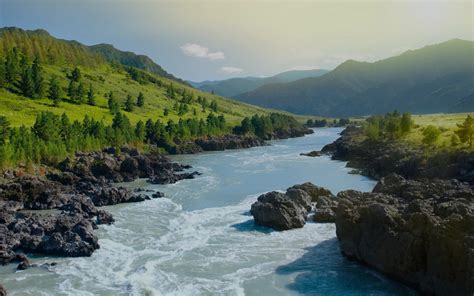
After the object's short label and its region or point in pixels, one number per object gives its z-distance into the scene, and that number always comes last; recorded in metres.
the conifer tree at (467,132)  79.88
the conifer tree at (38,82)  141.38
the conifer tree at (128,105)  164.25
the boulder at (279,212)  52.59
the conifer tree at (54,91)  142.01
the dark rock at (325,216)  54.59
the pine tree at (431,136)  91.38
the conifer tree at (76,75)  177.38
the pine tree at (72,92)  150.00
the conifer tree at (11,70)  141.12
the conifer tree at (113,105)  150.26
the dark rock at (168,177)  87.44
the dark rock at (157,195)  73.62
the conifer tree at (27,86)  139.25
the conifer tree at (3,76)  138.50
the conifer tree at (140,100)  176.75
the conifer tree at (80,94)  152.12
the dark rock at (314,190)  65.88
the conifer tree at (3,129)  83.50
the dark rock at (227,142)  154.50
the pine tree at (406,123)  112.81
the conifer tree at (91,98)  156.38
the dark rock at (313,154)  131.88
